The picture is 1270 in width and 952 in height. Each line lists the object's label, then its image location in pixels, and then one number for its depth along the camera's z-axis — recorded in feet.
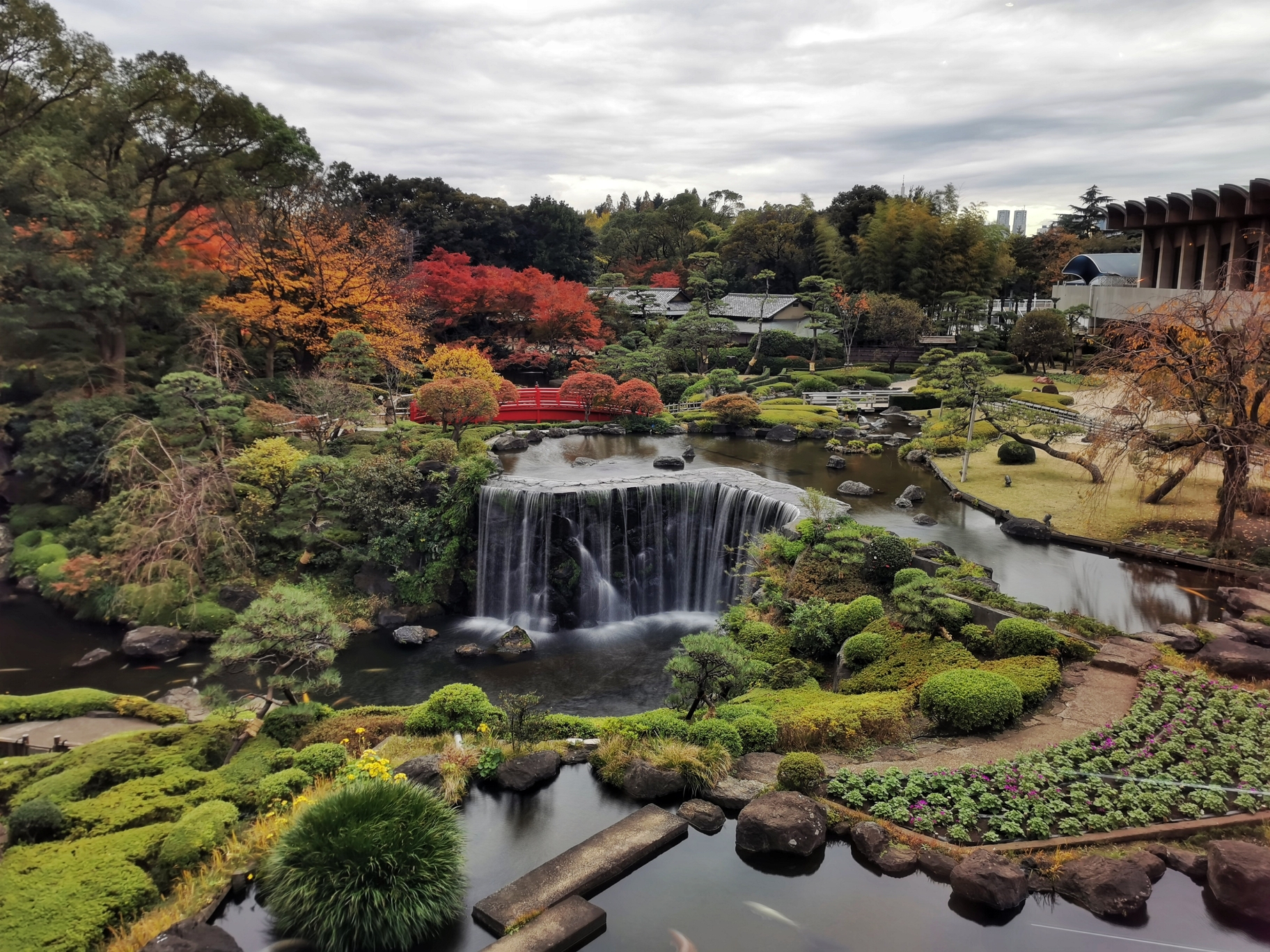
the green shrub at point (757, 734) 36.32
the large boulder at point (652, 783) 33.45
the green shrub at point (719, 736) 35.40
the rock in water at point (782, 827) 29.53
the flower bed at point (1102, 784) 29.73
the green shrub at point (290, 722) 38.40
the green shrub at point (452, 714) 39.14
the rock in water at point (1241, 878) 25.40
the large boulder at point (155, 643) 59.98
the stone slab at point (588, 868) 26.50
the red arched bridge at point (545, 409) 104.63
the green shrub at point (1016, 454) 89.97
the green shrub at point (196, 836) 28.07
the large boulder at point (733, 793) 32.58
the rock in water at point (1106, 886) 25.94
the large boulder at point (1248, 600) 49.73
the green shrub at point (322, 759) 34.06
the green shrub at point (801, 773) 32.30
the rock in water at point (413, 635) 63.36
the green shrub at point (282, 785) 31.96
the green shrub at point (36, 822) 29.43
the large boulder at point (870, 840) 29.14
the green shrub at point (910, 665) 41.55
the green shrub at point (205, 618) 62.80
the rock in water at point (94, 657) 58.90
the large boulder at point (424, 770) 33.94
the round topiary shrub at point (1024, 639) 42.19
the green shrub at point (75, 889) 24.79
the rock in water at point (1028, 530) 68.44
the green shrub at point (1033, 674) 37.99
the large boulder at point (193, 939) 24.12
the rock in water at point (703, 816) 31.48
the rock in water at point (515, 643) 62.28
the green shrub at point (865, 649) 43.93
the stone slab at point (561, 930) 24.91
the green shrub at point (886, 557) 52.95
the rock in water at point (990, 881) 26.21
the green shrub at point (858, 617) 47.70
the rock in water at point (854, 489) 82.79
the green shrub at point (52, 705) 43.73
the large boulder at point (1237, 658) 40.40
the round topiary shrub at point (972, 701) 35.76
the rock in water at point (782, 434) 107.04
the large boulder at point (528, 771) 34.24
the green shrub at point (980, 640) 43.62
